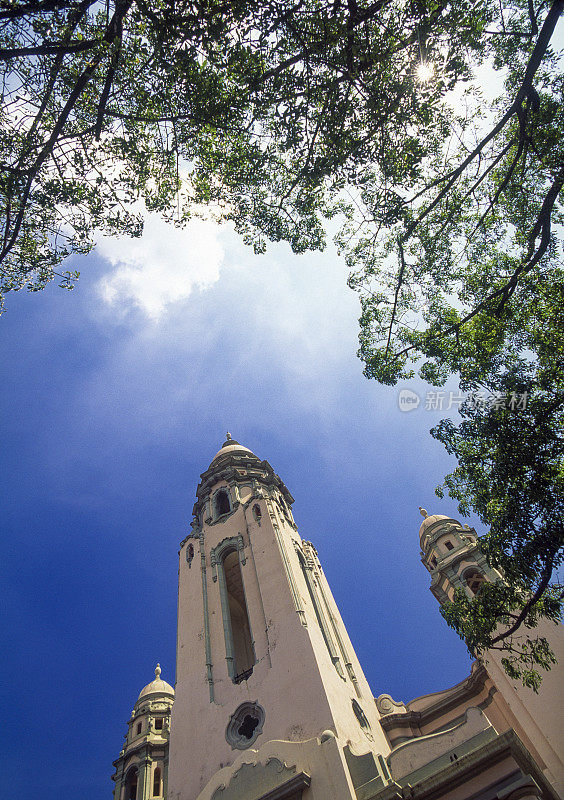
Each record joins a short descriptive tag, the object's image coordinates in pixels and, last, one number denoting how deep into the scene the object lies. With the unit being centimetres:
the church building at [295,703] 1104
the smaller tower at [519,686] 1353
